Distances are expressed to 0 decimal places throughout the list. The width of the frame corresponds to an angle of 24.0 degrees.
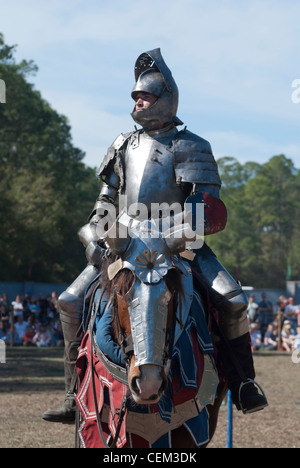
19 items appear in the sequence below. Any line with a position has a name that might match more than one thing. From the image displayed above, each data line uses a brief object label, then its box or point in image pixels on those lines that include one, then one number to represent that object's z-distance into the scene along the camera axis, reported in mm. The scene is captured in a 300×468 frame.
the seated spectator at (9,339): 22066
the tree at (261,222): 65688
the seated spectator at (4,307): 21308
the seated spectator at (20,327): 22091
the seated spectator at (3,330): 21703
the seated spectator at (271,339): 23734
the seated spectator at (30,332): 22266
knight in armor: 4855
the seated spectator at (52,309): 22734
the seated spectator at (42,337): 22359
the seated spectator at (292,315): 23391
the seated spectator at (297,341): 21328
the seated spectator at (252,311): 21986
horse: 3713
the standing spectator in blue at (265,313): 23844
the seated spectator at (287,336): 22853
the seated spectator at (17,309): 22297
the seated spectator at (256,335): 22759
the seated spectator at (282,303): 24242
